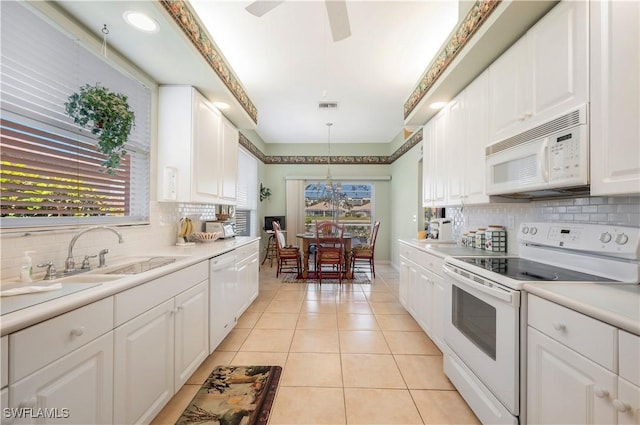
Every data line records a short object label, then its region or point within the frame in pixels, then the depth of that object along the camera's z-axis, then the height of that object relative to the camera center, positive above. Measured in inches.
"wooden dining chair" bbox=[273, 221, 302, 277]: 194.5 -28.1
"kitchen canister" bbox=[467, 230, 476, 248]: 105.5 -9.0
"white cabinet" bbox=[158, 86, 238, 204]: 98.7 +25.1
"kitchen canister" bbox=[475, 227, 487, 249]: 97.8 -7.8
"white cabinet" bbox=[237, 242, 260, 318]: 114.2 -28.2
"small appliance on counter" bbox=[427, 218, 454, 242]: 128.7 -6.8
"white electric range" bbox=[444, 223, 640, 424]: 50.7 -15.7
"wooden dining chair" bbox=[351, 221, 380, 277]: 198.2 -27.3
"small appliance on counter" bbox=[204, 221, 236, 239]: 124.4 -6.9
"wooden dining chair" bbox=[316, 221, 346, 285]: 181.2 -25.2
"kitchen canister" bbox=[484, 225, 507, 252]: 90.7 -7.9
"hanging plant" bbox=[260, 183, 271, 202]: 242.0 +18.6
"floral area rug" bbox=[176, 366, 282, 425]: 63.4 -47.3
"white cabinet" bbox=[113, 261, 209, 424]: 48.9 -28.1
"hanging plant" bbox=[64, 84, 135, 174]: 62.9 +23.1
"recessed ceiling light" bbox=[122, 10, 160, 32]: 64.2 +46.4
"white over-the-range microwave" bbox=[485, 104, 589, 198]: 51.9 +12.7
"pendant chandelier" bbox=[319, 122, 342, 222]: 257.4 +16.4
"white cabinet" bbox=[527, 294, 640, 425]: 33.1 -21.3
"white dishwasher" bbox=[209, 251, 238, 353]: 86.0 -28.9
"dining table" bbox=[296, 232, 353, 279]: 191.3 -27.6
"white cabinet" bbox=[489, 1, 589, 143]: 52.7 +32.5
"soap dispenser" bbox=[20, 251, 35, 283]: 51.1 -11.2
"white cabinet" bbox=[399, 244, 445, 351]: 89.4 -28.3
